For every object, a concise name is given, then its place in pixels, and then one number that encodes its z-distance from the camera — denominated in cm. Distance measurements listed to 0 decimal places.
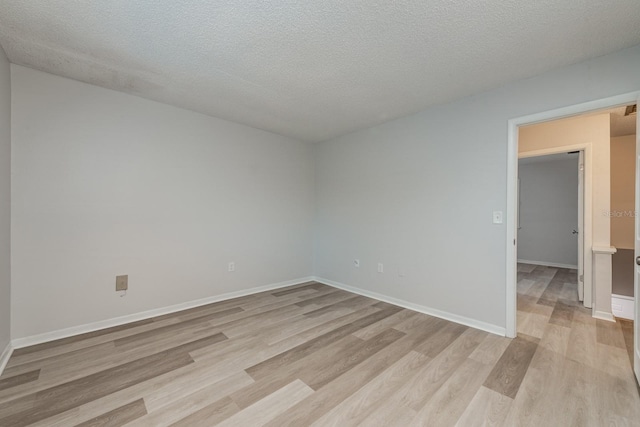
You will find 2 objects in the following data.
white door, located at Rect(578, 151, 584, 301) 342
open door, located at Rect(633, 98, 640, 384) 177
